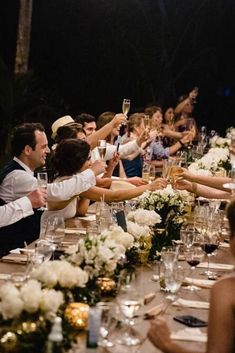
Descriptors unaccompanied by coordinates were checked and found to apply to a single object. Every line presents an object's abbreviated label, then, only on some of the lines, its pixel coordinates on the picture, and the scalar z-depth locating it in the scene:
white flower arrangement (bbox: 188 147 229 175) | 6.54
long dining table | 2.55
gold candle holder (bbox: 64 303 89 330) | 2.56
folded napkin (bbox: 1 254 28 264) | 3.70
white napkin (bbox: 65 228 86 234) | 4.64
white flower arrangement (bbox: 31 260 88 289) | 2.56
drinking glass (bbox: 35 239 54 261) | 3.18
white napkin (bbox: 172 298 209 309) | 3.13
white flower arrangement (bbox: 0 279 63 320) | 2.34
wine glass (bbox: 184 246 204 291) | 3.42
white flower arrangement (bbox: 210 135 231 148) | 8.91
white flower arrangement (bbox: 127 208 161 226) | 3.95
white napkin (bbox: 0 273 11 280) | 3.37
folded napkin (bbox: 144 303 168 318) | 2.88
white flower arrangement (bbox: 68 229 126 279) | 2.89
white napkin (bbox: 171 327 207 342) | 2.69
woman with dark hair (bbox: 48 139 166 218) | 5.14
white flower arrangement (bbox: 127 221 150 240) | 3.71
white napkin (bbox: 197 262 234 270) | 3.92
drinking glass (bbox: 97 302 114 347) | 2.43
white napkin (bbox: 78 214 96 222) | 5.28
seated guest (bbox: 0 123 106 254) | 4.85
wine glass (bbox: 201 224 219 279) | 3.69
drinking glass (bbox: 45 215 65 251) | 3.67
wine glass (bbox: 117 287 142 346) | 2.45
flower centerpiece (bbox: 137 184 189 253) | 4.36
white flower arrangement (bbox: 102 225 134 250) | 3.18
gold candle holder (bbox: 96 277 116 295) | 3.08
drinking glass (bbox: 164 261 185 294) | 3.08
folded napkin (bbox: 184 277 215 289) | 3.48
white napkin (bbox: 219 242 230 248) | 4.58
